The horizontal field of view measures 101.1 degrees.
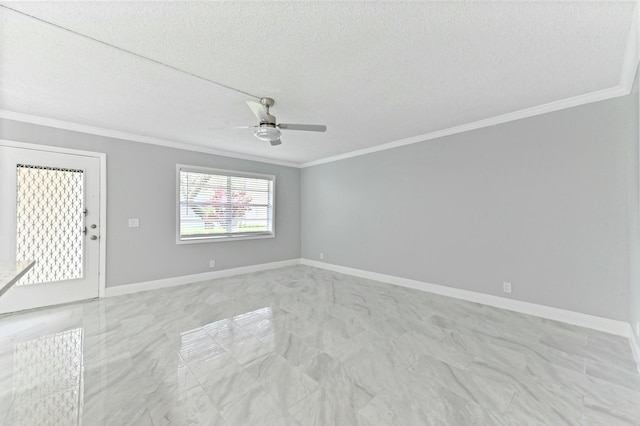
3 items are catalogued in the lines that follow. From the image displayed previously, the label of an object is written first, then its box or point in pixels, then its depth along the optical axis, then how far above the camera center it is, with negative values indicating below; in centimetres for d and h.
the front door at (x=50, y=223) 315 -8
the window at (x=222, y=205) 462 +20
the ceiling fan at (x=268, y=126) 264 +90
